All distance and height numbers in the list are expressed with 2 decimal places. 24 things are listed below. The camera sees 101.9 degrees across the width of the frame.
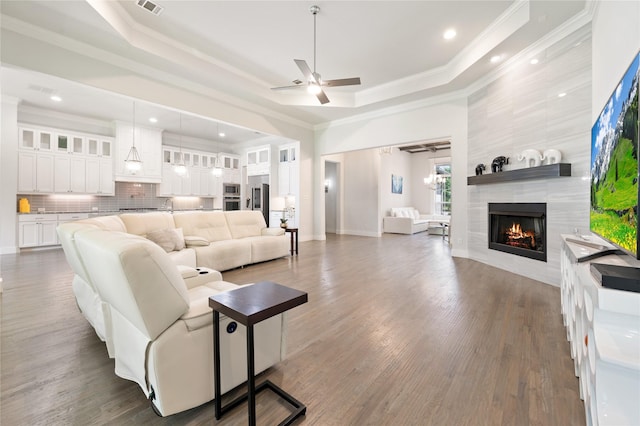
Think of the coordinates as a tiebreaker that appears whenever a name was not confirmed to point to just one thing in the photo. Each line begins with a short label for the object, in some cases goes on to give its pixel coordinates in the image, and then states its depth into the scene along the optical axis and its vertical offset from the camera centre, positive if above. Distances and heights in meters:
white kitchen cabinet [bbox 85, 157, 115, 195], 6.72 +0.81
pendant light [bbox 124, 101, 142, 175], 6.66 +1.52
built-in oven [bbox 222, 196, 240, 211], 9.51 +0.15
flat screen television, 1.25 +0.24
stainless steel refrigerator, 8.55 +0.47
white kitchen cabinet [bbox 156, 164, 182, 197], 8.00 +0.74
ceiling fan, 3.43 +1.82
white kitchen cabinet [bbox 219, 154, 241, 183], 9.36 +1.46
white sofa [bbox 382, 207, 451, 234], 9.38 -0.53
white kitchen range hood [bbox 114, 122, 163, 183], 7.05 +1.57
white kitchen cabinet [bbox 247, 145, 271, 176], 8.40 +1.57
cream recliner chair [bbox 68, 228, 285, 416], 1.21 -0.65
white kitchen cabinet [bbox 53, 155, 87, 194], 6.28 +0.81
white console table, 0.85 -0.47
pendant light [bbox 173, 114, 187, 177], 6.66 +0.98
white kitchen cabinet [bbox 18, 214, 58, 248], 5.76 -0.53
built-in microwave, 9.43 +0.68
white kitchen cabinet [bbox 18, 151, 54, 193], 5.85 +0.81
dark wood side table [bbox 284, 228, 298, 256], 5.80 -0.56
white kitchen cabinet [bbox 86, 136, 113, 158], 6.72 +1.60
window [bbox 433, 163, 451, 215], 11.78 +0.76
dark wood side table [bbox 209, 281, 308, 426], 1.22 -0.51
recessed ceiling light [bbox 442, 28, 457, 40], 3.88 +2.66
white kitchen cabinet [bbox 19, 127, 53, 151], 5.86 +1.57
